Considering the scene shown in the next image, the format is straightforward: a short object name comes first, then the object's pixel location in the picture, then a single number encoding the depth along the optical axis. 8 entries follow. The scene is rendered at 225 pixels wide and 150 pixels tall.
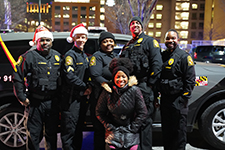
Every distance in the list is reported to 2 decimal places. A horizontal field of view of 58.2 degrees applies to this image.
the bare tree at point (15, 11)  27.75
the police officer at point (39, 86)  2.70
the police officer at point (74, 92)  2.72
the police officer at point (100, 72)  2.71
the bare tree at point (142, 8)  14.38
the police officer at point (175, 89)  2.71
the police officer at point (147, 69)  2.70
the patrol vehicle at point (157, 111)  3.29
